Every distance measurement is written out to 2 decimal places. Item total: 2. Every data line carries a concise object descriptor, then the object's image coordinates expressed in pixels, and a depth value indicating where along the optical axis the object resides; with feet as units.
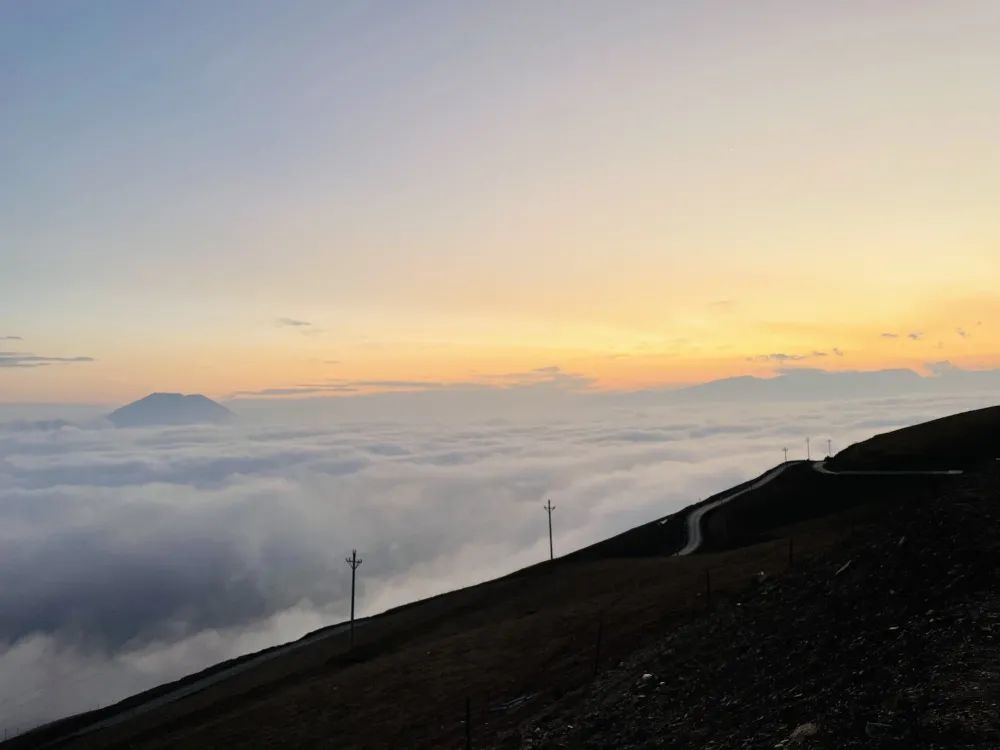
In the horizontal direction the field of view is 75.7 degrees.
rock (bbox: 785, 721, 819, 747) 44.11
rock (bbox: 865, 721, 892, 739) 40.65
